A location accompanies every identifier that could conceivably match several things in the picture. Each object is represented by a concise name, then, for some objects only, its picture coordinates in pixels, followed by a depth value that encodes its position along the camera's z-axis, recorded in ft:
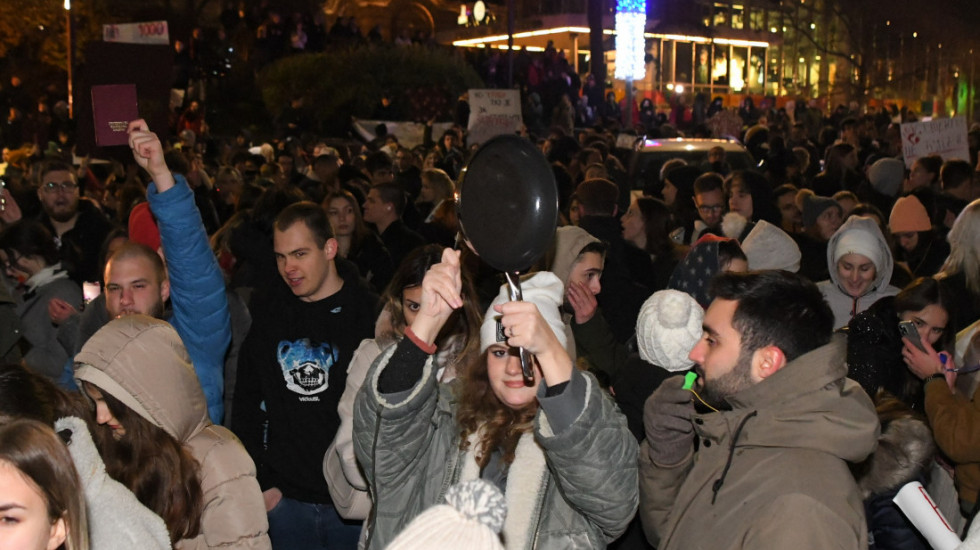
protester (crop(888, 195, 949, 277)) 27.14
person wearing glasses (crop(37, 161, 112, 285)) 27.04
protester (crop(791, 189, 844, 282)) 26.13
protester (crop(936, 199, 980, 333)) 19.80
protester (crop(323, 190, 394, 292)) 24.35
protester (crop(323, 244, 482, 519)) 12.76
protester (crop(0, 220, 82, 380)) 19.79
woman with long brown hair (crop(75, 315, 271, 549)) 10.52
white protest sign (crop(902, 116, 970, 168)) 40.98
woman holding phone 14.76
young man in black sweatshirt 14.82
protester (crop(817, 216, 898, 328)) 20.46
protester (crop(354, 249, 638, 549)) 8.58
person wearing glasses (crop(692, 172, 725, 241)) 27.48
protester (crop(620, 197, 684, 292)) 25.62
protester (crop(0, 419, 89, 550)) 7.29
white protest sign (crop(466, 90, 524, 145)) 48.93
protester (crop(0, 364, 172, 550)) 8.77
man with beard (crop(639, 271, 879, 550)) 8.39
